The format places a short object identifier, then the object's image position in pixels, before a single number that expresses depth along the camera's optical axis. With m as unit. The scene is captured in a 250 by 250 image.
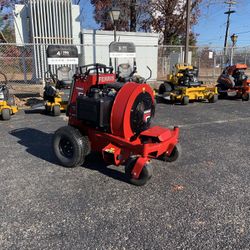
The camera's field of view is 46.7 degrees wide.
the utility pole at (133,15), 19.50
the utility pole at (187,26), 12.44
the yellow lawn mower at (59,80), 7.76
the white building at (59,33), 13.15
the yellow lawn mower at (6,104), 7.05
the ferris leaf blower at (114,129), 3.61
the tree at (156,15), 20.64
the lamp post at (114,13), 11.04
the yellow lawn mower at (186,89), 9.48
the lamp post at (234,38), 22.09
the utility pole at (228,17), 34.06
